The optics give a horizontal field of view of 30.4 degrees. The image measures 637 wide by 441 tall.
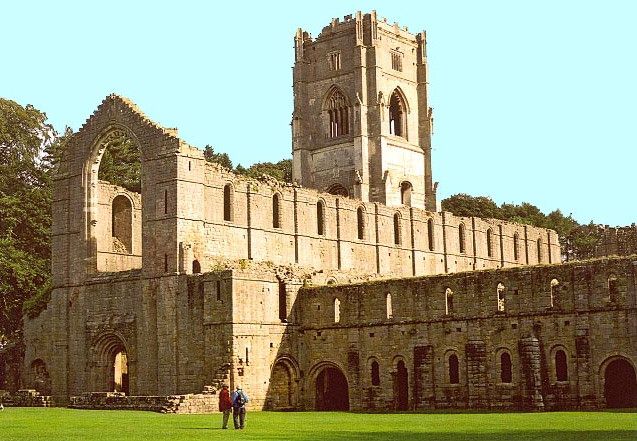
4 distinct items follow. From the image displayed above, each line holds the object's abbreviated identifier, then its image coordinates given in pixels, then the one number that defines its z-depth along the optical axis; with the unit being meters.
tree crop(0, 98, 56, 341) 66.31
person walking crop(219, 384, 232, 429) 35.50
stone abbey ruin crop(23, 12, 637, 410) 45.66
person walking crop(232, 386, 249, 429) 35.22
